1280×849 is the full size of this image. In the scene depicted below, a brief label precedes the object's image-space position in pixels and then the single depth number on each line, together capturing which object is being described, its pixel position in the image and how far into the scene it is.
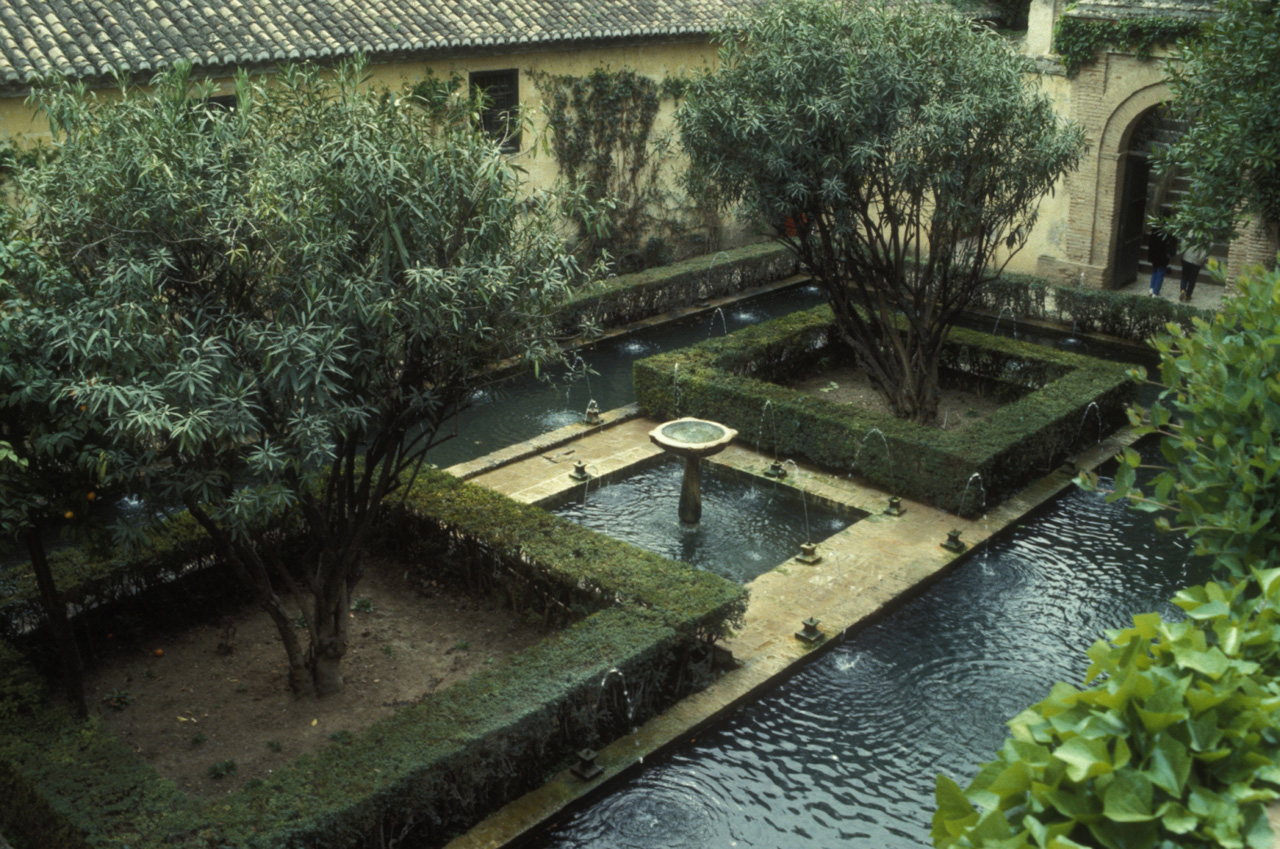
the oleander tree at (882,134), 11.17
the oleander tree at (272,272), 5.84
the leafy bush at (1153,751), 2.63
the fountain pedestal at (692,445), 10.27
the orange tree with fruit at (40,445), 5.71
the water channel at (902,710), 6.73
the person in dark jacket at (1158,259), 17.47
